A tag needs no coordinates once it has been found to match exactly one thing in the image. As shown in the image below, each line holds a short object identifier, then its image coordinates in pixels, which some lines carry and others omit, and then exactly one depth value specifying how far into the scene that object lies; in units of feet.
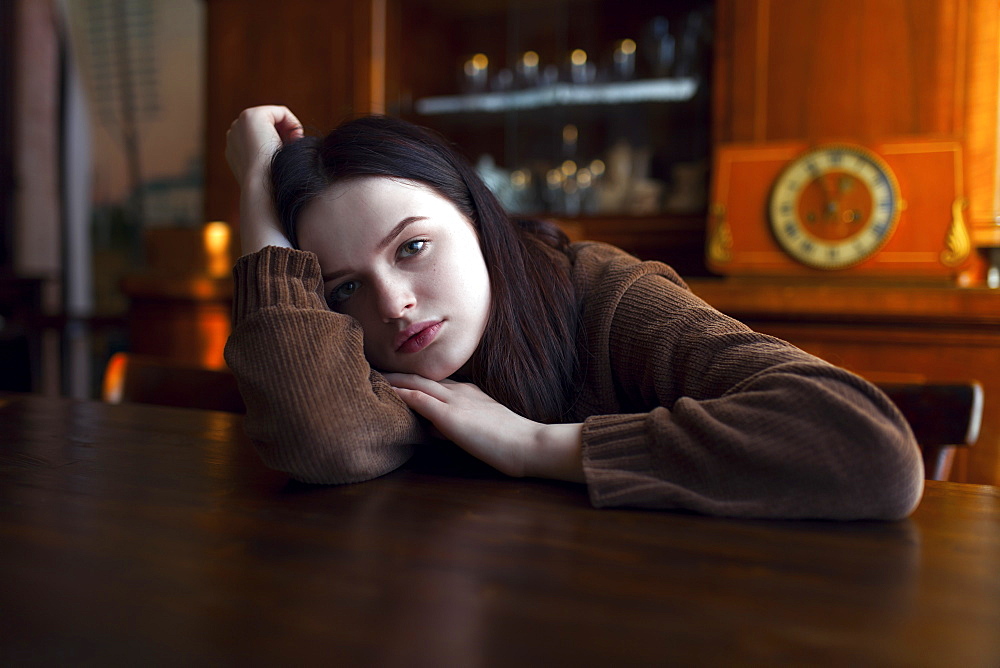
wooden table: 1.02
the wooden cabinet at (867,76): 6.06
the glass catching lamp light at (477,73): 8.75
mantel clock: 5.91
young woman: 1.65
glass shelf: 7.72
